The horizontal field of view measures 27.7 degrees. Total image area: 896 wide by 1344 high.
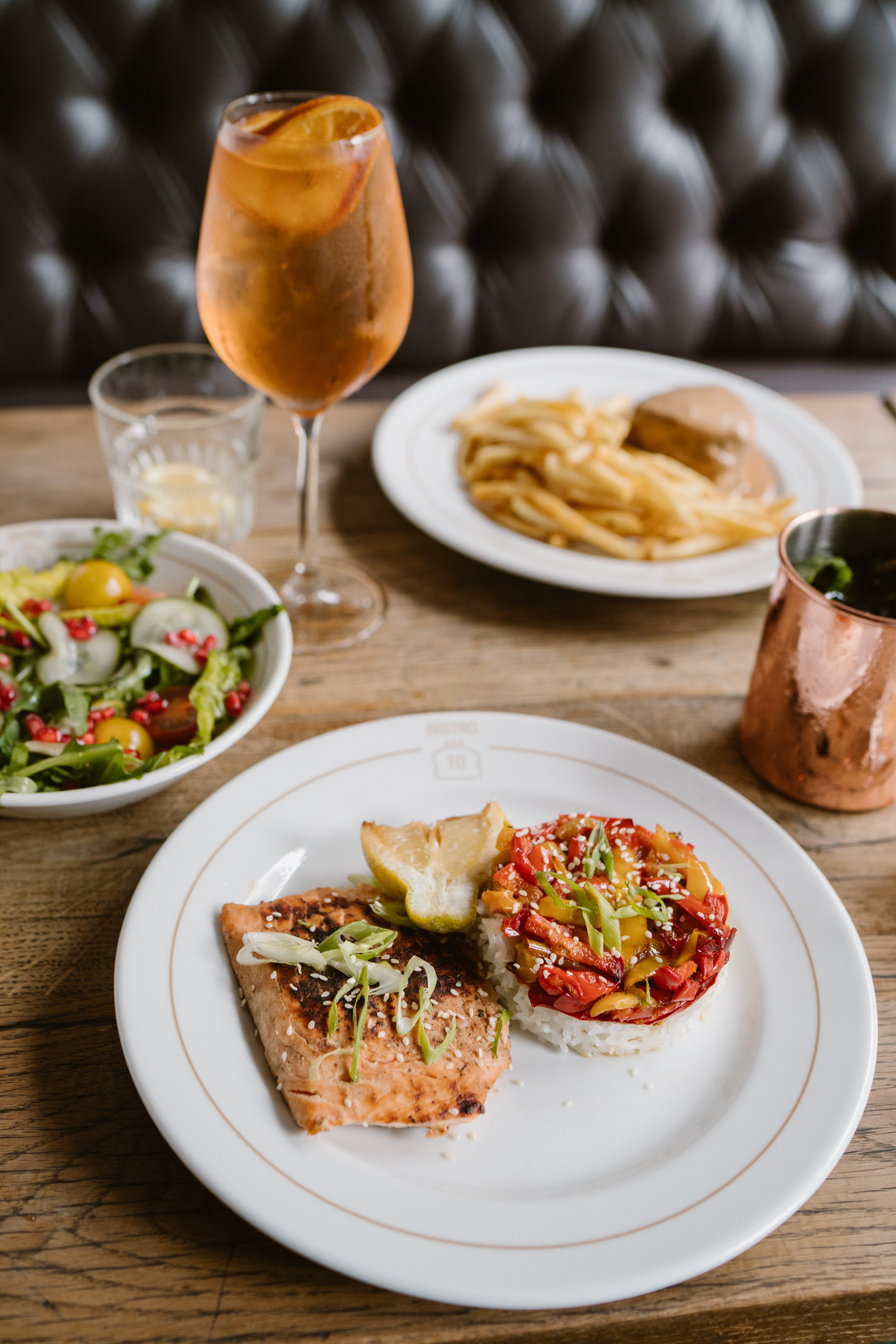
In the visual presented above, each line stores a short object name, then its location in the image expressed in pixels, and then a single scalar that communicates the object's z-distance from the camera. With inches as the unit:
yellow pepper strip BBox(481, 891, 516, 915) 24.4
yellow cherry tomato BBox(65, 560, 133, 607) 29.5
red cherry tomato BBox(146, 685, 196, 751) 27.9
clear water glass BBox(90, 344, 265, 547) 32.2
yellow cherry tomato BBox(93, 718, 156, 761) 27.4
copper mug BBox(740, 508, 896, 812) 26.5
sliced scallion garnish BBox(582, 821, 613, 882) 25.0
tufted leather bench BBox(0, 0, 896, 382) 47.8
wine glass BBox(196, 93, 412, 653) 27.7
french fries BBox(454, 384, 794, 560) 32.6
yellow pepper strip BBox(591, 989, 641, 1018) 23.9
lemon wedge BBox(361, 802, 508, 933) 24.9
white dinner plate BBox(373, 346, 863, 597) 31.9
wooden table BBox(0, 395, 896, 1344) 22.1
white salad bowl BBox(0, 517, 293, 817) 27.6
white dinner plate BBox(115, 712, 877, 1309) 22.0
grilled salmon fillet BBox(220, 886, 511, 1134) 23.1
